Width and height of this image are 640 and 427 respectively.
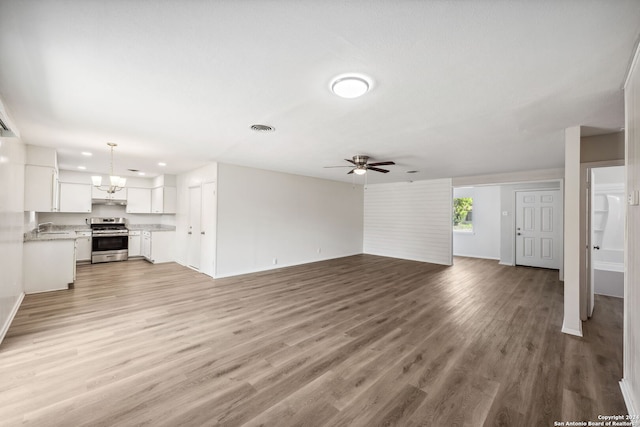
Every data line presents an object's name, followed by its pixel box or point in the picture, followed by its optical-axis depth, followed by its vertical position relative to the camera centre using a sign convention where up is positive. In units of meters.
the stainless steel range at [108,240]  6.80 -0.80
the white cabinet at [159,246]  6.95 -0.95
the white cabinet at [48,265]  4.23 -0.95
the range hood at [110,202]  7.15 +0.29
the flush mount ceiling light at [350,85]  2.00 +1.08
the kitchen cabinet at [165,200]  7.25 +0.37
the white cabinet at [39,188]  4.19 +0.39
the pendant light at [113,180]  4.38 +0.58
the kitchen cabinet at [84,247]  6.61 -0.96
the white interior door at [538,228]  6.65 -0.29
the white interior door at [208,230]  5.43 -0.38
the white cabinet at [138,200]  7.55 +0.38
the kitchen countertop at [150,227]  7.28 -0.46
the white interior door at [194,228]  6.15 -0.39
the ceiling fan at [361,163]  4.60 +0.98
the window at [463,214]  8.80 +0.10
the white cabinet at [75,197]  6.43 +0.37
